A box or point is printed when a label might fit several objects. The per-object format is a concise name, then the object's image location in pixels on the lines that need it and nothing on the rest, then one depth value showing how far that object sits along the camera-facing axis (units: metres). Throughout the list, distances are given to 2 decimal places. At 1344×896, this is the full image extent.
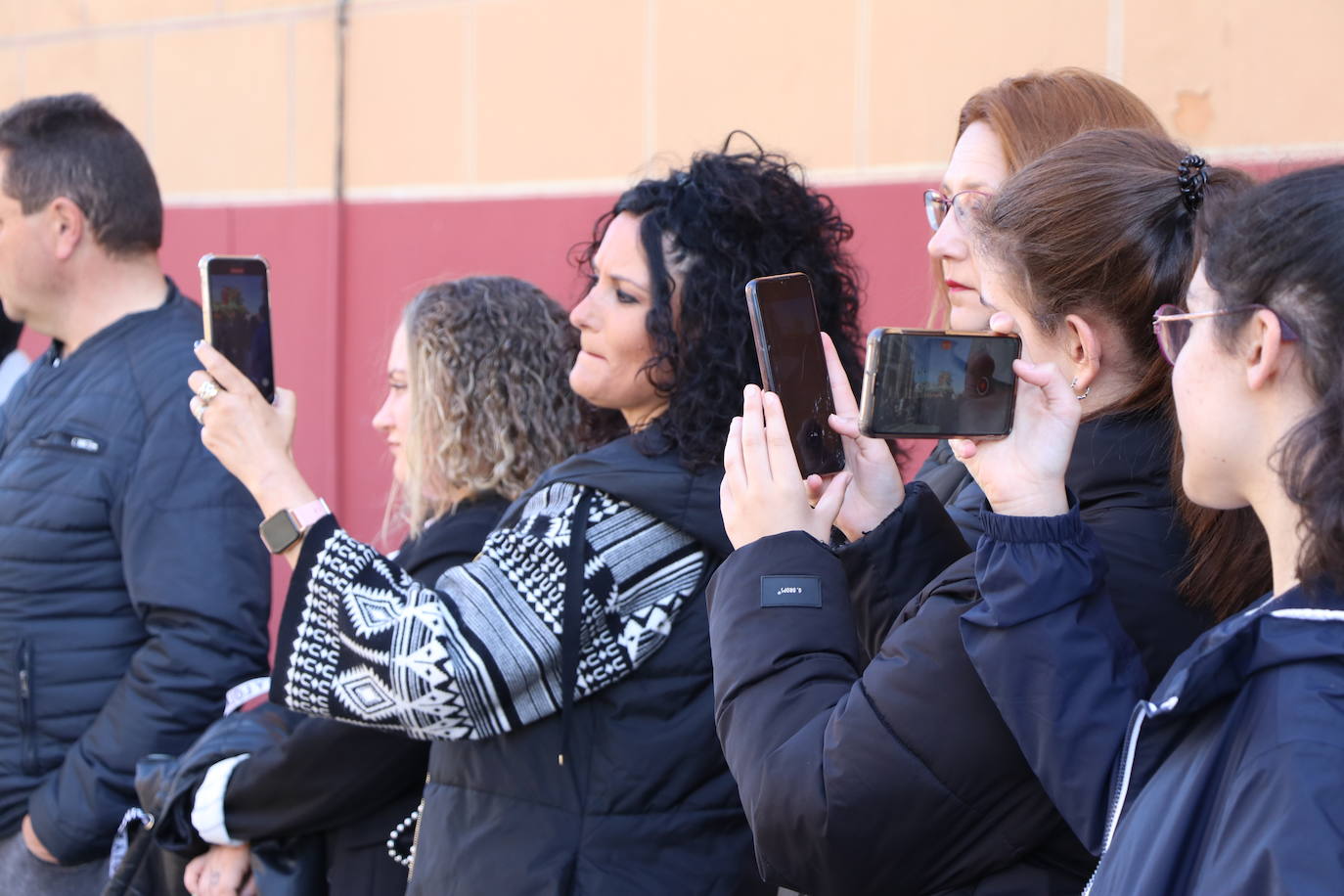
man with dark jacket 2.82
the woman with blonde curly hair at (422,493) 2.52
